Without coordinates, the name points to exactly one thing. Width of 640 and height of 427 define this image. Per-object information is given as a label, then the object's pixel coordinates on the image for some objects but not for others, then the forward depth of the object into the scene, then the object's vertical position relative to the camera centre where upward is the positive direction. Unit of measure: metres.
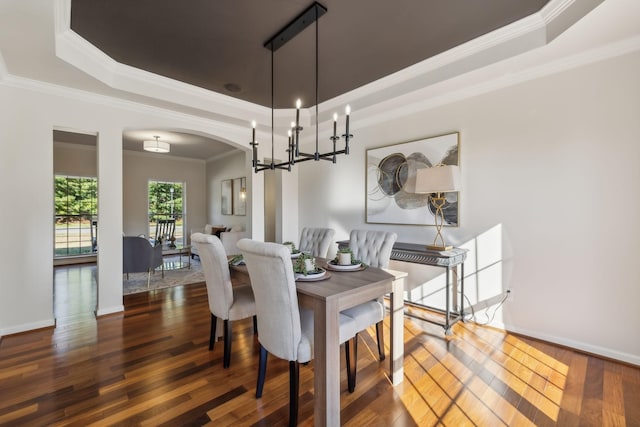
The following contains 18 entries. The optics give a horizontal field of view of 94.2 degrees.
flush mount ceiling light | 5.64 +1.26
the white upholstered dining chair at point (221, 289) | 2.19 -0.59
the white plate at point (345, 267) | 2.23 -0.42
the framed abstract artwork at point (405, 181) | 3.24 +0.39
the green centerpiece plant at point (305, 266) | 2.03 -0.38
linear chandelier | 2.19 +1.49
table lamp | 2.84 +0.29
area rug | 4.48 -1.13
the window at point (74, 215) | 6.70 -0.08
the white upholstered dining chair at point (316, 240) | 3.26 -0.33
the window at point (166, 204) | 7.90 +0.21
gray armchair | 4.40 -0.65
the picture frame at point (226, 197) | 7.58 +0.37
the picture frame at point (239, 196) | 7.16 +0.38
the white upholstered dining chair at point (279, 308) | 1.59 -0.54
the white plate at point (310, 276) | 1.94 -0.42
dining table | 1.56 -0.60
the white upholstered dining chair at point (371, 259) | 1.99 -0.46
